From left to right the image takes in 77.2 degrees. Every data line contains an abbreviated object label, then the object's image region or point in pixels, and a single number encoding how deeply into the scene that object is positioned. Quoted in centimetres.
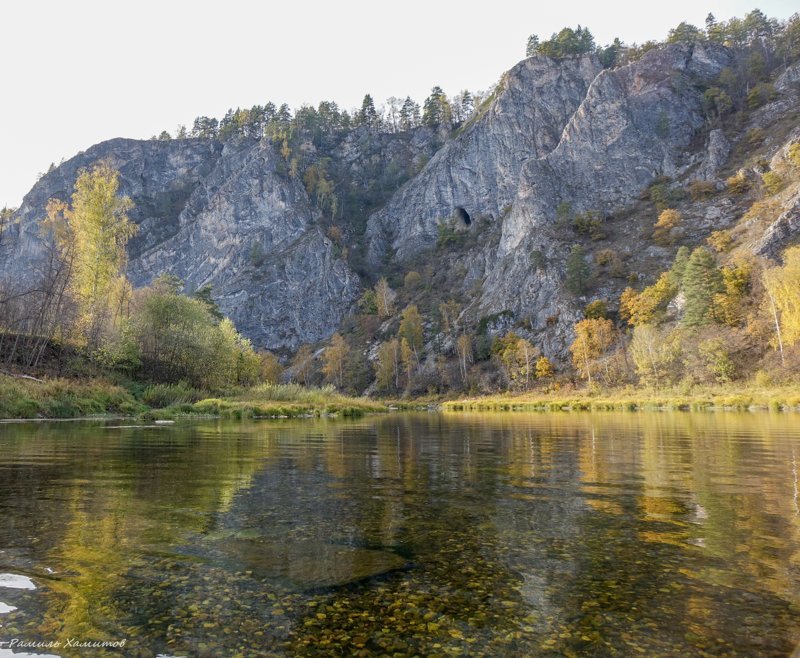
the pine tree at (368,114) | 18838
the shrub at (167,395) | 3709
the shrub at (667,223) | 9500
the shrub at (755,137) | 10425
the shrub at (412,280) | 13400
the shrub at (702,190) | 9856
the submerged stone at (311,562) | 474
